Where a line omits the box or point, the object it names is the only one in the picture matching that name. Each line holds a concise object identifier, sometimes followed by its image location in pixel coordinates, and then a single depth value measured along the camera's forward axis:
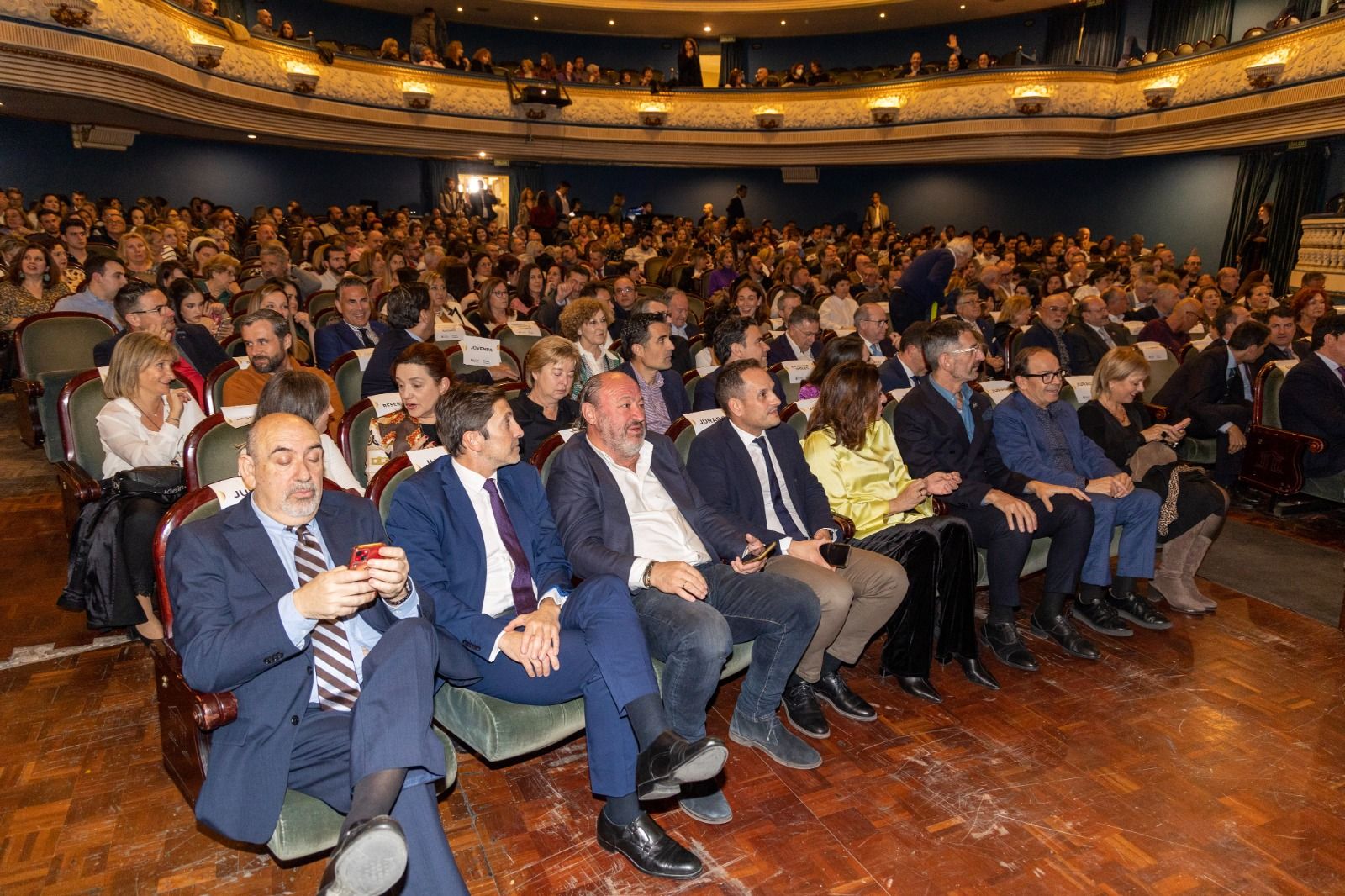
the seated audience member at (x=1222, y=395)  4.85
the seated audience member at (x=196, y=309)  4.39
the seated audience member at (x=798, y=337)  4.92
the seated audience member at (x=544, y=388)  3.33
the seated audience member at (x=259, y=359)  3.37
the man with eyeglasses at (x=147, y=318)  3.58
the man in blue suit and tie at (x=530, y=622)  2.06
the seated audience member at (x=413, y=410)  2.98
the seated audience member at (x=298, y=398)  2.46
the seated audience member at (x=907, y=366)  4.00
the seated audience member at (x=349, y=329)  4.71
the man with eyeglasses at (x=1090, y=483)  3.45
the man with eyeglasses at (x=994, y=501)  3.25
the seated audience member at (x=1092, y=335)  5.70
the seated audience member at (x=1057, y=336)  5.50
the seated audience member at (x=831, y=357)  3.69
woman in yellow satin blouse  3.01
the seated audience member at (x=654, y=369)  3.82
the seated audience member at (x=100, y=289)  4.71
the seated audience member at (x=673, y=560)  2.33
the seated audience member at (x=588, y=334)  4.30
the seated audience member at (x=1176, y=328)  5.90
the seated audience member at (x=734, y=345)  3.88
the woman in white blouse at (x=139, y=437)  2.87
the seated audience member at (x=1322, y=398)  4.44
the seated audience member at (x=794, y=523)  2.78
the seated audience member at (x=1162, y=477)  3.68
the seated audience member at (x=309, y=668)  1.68
